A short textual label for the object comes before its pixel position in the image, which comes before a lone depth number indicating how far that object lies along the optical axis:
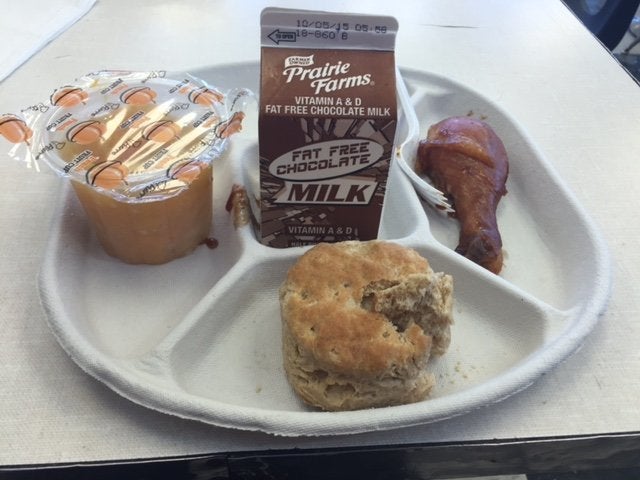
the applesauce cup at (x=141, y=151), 0.24
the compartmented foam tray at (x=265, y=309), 0.21
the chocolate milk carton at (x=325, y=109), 0.23
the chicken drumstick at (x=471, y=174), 0.29
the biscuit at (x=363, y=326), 0.21
